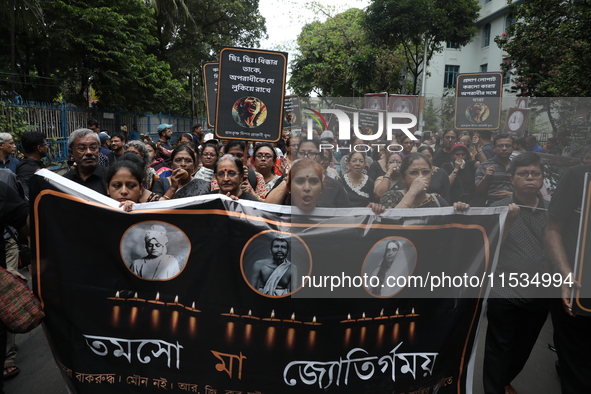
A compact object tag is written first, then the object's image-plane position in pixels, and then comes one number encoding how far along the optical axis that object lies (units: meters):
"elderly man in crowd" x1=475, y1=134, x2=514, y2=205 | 5.03
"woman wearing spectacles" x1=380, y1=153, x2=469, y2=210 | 3.22
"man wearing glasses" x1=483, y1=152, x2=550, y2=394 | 3.02
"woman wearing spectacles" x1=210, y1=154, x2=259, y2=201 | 3.70
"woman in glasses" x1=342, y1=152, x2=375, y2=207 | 4.83
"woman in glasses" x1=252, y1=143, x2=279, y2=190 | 5.47
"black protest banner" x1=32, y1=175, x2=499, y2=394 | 2.60
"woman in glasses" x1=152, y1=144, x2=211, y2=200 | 4.00
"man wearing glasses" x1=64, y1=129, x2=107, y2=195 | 3.83
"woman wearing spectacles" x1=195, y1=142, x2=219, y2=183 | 5.36
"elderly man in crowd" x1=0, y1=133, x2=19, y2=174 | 5.10
